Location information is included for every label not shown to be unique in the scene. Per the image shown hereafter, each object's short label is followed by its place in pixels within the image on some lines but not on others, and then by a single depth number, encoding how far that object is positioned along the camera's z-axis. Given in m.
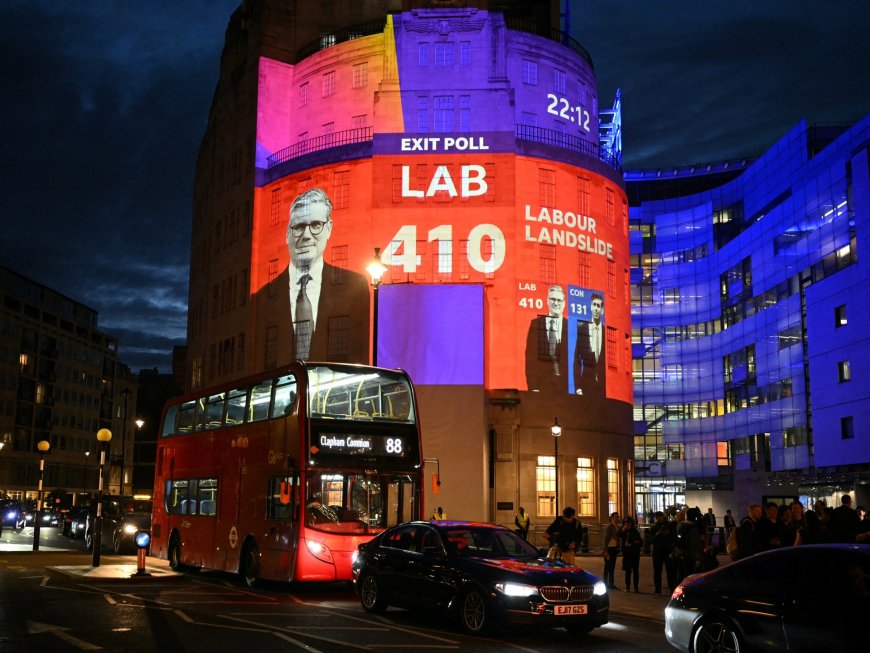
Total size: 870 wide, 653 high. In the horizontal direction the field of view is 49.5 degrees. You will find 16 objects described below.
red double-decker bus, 18.77
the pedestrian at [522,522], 31.12
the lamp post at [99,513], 25.07
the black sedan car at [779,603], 9.38
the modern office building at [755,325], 55.66
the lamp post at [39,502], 31.61
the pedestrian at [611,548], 21.64
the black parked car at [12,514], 54.67
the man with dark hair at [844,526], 15.66
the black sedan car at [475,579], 13.01
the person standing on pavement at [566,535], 21.44
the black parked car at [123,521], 32.41
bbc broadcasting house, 43.38
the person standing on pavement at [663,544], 20.47
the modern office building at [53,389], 103.38
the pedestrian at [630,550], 21.14
